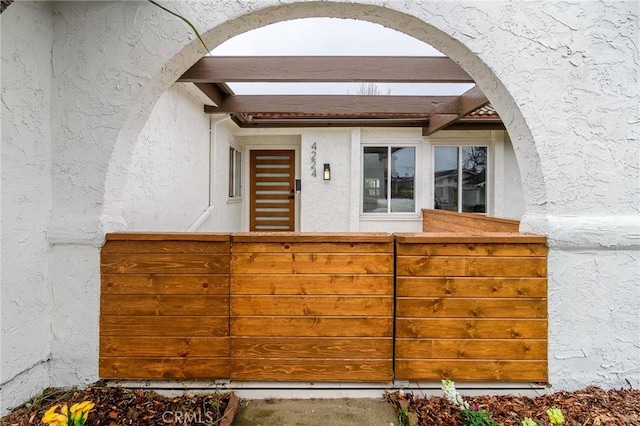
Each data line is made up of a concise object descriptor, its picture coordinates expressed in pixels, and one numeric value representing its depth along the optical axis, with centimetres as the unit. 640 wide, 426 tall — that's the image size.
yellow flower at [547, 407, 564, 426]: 165
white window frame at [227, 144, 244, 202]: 694
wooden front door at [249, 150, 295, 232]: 789
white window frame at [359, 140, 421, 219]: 729
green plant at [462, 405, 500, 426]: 200
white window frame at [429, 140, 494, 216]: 725
